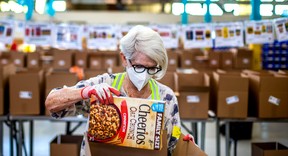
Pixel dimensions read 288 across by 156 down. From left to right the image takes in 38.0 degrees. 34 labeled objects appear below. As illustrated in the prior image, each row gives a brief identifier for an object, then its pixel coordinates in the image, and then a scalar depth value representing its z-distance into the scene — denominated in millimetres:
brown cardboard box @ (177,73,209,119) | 3990
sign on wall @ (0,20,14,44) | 6082
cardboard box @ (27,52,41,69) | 8312
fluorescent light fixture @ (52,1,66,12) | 16059
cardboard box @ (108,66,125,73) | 4816
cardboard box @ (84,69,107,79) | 4418
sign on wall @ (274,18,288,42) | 4645
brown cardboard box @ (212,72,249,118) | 3986
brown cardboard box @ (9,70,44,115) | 3977
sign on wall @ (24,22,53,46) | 6336
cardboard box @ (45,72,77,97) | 3998
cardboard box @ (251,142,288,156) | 3588
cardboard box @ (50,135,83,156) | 3604
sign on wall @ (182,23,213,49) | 5906
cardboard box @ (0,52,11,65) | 8555
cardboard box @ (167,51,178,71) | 8109
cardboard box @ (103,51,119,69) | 8038
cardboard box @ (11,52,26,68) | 8273
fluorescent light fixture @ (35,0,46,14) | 10455
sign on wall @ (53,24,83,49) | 6445
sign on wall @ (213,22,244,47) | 5662
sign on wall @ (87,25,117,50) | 6609
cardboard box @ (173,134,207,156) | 1793
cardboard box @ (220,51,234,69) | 8398
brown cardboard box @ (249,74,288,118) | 3939
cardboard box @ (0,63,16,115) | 3982
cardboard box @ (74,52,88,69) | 7945
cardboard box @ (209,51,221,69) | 8391
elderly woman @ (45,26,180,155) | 1612
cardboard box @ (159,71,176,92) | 4387
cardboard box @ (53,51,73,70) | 7754
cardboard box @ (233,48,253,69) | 8188
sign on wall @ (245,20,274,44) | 5219
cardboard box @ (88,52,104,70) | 8086
